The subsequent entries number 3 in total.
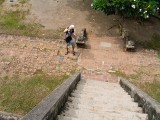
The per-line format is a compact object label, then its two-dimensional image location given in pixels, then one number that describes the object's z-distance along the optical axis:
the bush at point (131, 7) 12.80
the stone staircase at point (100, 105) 7.16
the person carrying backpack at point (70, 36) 12.64
